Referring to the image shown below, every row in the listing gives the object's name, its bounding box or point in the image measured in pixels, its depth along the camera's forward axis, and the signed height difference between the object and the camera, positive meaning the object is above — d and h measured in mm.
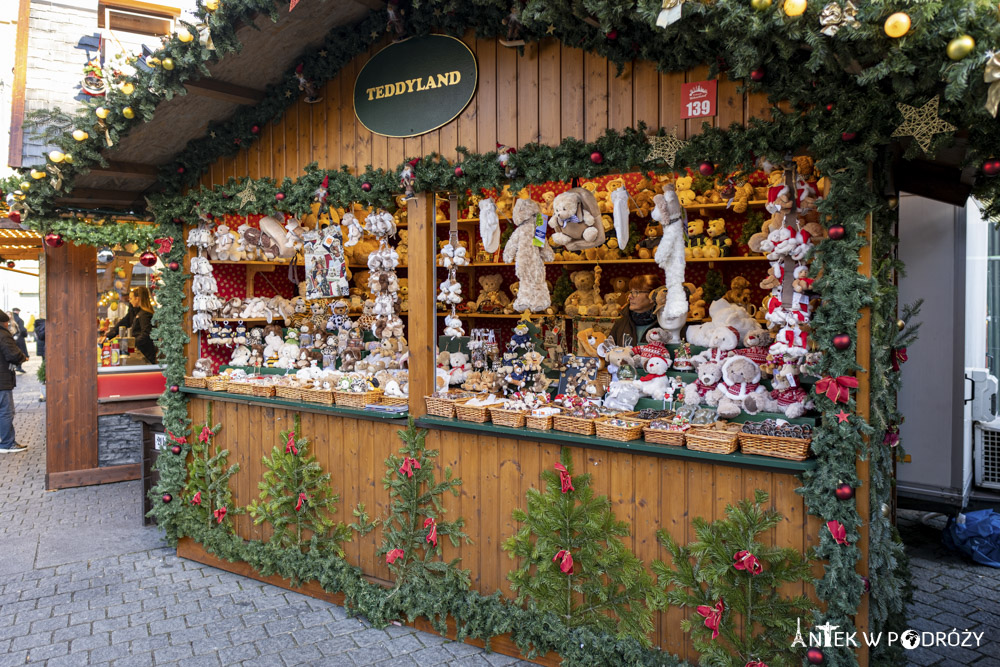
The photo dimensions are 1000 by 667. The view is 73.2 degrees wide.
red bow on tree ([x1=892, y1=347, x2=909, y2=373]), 3348 -177
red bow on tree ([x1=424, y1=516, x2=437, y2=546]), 4172 -1296
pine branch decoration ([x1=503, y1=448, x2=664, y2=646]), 3480 -1295
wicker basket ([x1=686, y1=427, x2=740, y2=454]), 3203 -568
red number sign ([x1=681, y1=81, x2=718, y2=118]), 3194 +1069
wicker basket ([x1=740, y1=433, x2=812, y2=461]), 3016 -566
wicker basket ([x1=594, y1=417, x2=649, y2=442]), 3486 -566
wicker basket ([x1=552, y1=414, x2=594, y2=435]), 3633 -556
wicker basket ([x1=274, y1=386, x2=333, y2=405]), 4770 -513
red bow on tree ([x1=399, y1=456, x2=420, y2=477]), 4254 -895
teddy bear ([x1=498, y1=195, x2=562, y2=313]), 4262 +426
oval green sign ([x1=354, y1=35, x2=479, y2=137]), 4109 +1514
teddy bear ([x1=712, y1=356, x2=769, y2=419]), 3547 -369
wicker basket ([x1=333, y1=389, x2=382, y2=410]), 4578 -512
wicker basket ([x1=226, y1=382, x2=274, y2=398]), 5148 -504
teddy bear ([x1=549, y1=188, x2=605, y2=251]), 4066 +628
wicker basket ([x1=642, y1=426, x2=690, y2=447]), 3357 -574
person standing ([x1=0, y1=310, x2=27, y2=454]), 8641 -729
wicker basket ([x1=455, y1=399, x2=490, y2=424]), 4008 -537
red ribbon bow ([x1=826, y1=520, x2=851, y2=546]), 2875 -898
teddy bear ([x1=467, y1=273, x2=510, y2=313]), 7492 +293
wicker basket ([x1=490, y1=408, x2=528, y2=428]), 3842 -541
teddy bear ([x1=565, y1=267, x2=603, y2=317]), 6766 +282
